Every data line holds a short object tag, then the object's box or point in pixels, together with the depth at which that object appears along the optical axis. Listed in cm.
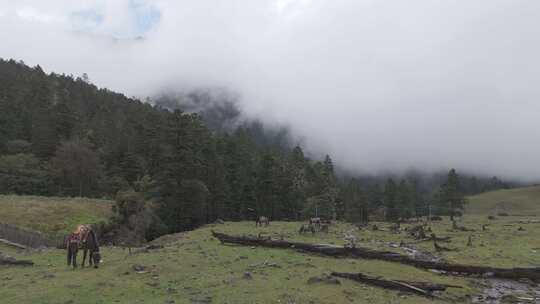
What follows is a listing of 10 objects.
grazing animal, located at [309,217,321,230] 5696
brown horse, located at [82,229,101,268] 2716
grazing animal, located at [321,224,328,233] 5404
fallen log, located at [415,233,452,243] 4797
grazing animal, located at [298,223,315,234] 5047
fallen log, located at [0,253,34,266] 2936
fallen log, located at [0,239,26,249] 4238
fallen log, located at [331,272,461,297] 2219
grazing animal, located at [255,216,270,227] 6273
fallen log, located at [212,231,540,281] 2731
